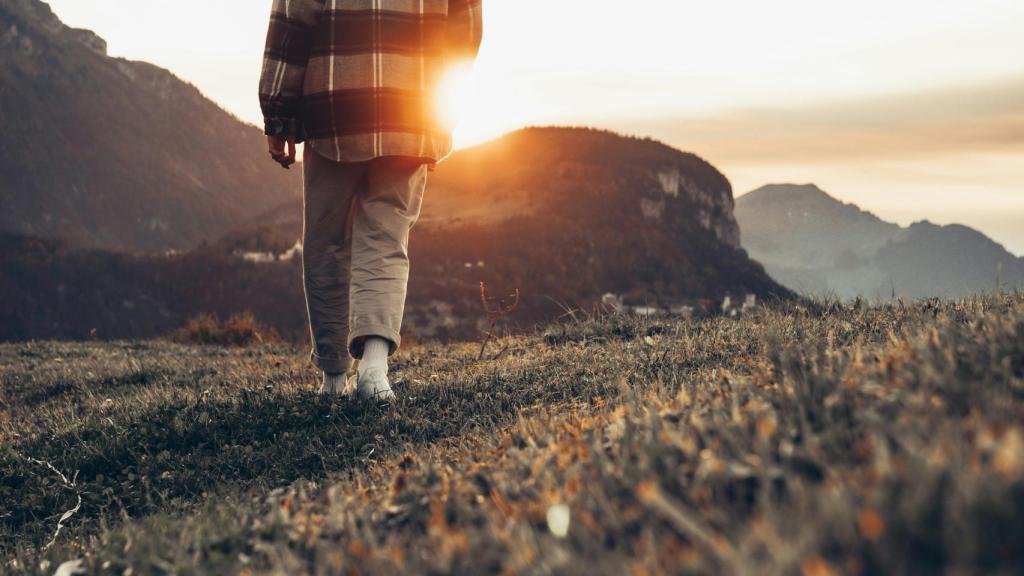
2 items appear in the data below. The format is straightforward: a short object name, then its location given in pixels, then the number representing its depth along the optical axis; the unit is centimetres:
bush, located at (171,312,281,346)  1060
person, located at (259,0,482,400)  364
